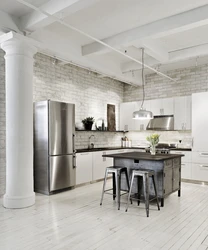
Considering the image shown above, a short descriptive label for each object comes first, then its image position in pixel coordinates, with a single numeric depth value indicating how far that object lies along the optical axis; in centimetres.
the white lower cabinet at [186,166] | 634
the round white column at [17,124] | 425
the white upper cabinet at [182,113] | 672
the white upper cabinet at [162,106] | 709
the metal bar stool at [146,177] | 390
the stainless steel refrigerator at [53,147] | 507
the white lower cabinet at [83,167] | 575
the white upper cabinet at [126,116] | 798
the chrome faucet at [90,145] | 691
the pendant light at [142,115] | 485
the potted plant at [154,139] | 489
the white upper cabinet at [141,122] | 761
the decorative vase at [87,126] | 659
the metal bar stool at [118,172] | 427
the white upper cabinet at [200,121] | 613
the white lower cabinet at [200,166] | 608
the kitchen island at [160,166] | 435
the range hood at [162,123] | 696
